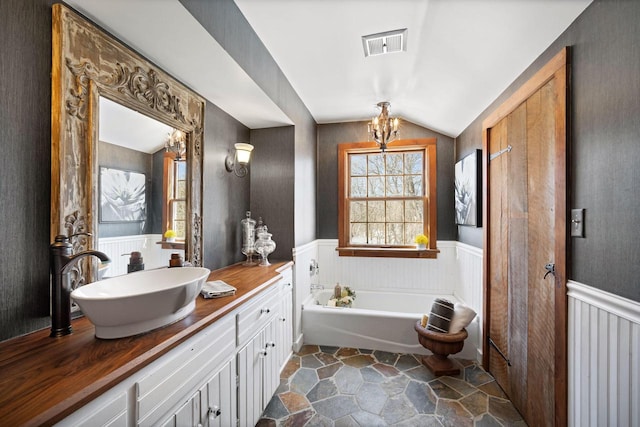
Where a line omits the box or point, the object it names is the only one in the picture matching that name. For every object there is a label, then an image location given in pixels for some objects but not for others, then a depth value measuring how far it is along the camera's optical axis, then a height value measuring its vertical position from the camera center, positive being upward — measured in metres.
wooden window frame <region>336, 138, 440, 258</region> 3.39 +0.14
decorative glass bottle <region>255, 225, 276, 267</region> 2.38 -0.30
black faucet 0.99 -0.26
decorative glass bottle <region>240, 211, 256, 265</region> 2.47 -0.24
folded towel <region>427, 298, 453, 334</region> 2.37 -0.91
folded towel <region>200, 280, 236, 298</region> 1.46 -0.43
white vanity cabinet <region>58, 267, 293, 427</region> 0.83 -0.68
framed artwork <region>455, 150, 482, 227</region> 2.56 +0.23
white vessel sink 0.89 -0.33
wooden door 1.45 -0.22
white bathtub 2.61 -1.16
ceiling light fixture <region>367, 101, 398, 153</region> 2.96 +0.93
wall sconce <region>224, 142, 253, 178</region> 2.39 +0.48
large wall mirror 1.10 +0.30
